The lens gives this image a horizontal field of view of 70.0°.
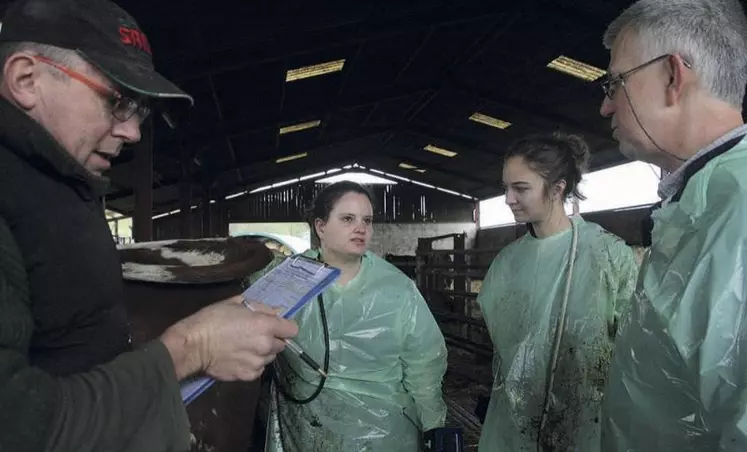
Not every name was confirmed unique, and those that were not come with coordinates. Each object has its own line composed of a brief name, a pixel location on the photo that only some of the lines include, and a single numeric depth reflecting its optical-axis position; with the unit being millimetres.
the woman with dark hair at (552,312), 2096
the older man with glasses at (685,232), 923
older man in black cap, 774
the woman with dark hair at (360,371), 2156
